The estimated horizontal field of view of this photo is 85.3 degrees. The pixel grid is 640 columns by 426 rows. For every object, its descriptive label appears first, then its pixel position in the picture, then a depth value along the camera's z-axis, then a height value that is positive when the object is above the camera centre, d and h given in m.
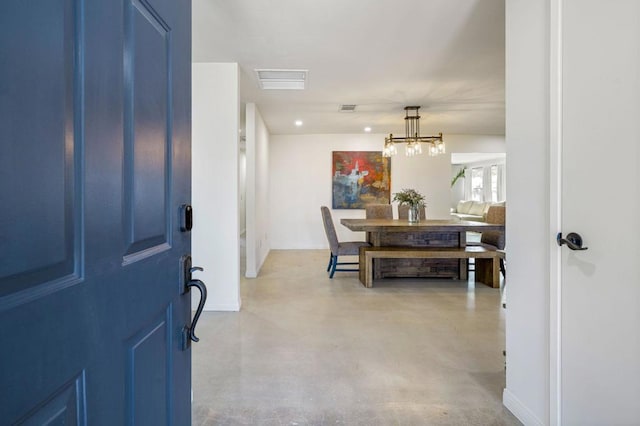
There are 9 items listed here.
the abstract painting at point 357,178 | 7.49 +0.66
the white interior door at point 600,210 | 1.22 -0.01
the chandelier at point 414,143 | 5.04 +0.95
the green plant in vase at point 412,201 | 5.06 +0.11
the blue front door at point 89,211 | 0.45 +0.00
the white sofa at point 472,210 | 10.12 -0.05
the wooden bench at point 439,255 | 4.45 -0.60
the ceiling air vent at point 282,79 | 3.74 +1.47
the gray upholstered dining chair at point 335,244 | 4.83 -0.51
